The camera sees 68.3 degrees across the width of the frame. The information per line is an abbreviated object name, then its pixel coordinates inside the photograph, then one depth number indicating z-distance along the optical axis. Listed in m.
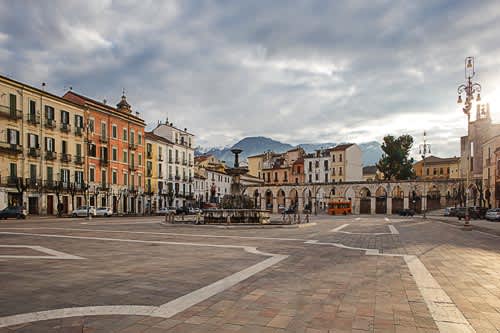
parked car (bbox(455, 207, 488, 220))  42.28
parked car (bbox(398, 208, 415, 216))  54.87
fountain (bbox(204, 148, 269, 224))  26.89
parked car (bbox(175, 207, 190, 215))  55.47
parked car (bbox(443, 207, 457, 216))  48.65
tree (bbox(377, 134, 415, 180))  76.25
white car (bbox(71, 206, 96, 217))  41.94
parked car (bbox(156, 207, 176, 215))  58.02
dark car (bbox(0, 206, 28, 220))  34.53
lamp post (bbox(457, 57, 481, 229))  24.15
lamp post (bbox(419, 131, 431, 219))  59.02
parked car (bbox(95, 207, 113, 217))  44.72
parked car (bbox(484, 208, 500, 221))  37.19
